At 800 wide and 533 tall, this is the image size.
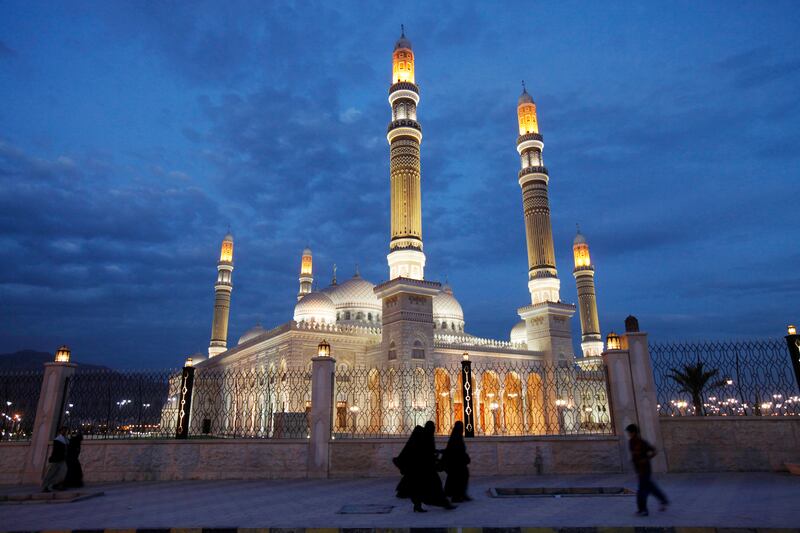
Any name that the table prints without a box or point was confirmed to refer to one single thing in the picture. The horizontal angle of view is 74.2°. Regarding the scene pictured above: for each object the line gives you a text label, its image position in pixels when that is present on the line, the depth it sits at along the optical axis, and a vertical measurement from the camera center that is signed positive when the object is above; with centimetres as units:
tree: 1865 +166
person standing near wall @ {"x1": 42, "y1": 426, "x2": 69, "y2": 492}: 812 -50
